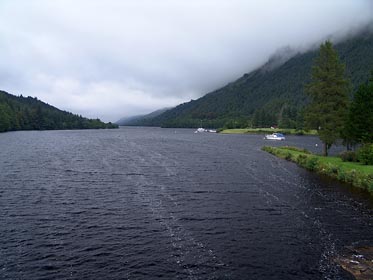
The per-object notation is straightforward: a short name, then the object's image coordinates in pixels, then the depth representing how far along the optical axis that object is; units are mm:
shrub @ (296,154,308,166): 63394
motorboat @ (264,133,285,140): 155750
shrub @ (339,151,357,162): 55438
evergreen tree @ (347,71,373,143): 55719
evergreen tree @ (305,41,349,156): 64312
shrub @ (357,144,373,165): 49375
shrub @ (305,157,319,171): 57594
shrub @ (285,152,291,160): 73812
